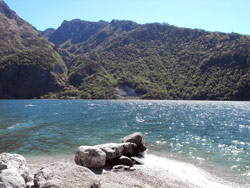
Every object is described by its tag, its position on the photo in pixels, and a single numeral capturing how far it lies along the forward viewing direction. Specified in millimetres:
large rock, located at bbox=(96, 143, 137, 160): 22094
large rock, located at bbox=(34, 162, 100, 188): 10307
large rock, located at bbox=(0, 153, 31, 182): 13973
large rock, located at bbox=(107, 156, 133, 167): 21625
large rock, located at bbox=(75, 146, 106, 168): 19594
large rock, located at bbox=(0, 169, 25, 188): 10523
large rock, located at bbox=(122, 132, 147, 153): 28172
